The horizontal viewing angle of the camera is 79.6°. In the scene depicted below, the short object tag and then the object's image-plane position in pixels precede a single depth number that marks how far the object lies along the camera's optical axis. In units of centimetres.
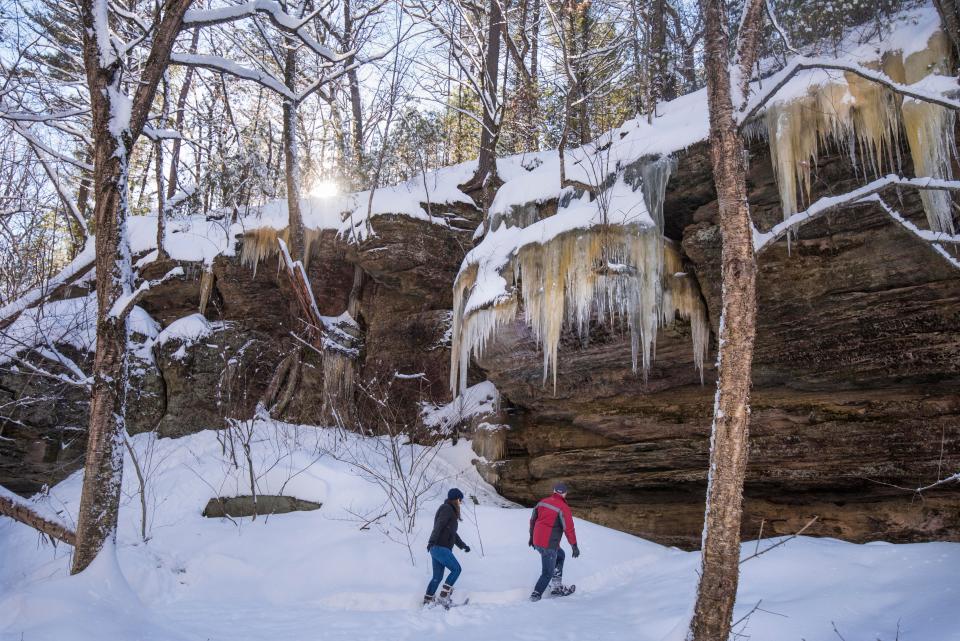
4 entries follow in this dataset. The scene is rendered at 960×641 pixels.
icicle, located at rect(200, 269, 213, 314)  1291
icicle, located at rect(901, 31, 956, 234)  584
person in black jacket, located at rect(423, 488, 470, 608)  609
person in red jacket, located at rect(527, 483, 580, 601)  623
